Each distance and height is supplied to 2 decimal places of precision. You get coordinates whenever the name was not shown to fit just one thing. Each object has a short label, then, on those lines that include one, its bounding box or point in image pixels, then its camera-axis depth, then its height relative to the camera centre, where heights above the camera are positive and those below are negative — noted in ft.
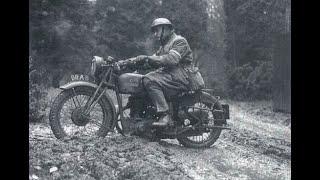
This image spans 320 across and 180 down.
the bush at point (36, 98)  33.55 -0.70
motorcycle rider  24.32 +1.14
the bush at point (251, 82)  62.39 +0.90
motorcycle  22.99 -1.10
